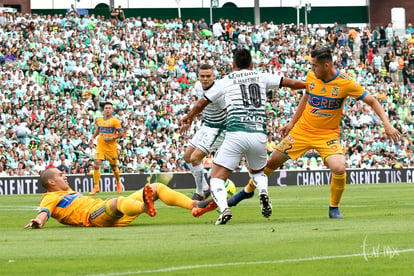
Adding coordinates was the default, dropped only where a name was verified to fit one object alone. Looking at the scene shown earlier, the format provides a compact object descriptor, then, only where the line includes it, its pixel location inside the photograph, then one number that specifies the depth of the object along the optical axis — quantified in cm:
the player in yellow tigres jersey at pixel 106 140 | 2753
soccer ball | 1834
